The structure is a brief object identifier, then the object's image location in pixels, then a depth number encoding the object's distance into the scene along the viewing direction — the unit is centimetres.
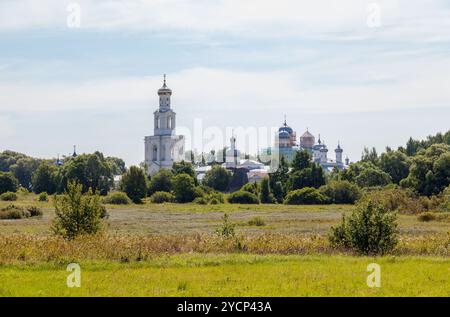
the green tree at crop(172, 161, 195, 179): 12350
